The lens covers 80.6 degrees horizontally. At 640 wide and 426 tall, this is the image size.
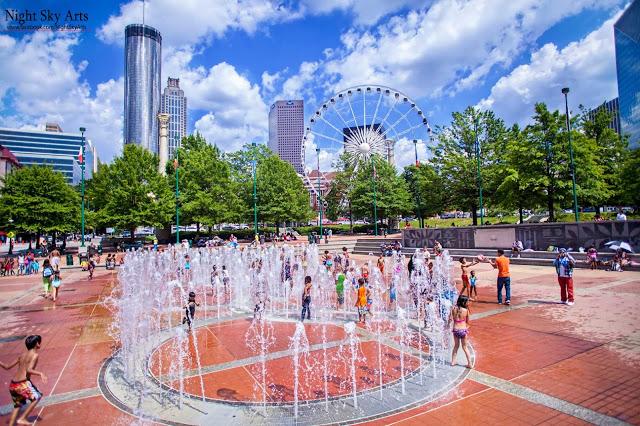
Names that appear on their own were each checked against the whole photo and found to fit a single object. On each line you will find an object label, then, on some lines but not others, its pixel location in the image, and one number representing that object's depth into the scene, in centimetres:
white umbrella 1817
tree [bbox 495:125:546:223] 2953
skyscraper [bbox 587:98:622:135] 11419
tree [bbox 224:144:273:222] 5028
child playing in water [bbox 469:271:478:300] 1225
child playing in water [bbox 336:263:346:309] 1180
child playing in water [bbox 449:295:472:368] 686
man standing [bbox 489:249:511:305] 1159
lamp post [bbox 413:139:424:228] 4711
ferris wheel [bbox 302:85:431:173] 5380
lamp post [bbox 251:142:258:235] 5671
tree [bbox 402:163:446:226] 4041
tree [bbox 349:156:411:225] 5019
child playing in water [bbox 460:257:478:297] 1211
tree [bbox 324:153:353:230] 6112
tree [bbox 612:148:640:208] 3003
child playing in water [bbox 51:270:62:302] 1498
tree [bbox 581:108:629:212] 3398
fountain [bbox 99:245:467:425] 562
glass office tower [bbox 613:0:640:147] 7300
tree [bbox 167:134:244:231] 4247
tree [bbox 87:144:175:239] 3753
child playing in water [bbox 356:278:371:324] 997
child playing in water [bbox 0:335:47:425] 499
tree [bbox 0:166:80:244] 3566
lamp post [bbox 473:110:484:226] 3580
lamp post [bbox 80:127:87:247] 3134
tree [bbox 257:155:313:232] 4866
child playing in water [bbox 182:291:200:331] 889
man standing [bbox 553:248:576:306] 1112
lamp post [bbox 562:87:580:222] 2392
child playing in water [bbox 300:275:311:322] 1027
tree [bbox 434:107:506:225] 3694
